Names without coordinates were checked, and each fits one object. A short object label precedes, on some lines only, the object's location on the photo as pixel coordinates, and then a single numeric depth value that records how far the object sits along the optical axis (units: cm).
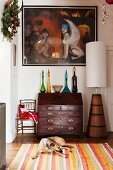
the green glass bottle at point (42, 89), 597
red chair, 545
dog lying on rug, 412
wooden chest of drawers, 547
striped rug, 348
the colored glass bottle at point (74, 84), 599
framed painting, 612
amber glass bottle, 602
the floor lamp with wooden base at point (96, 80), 557
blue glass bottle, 600
